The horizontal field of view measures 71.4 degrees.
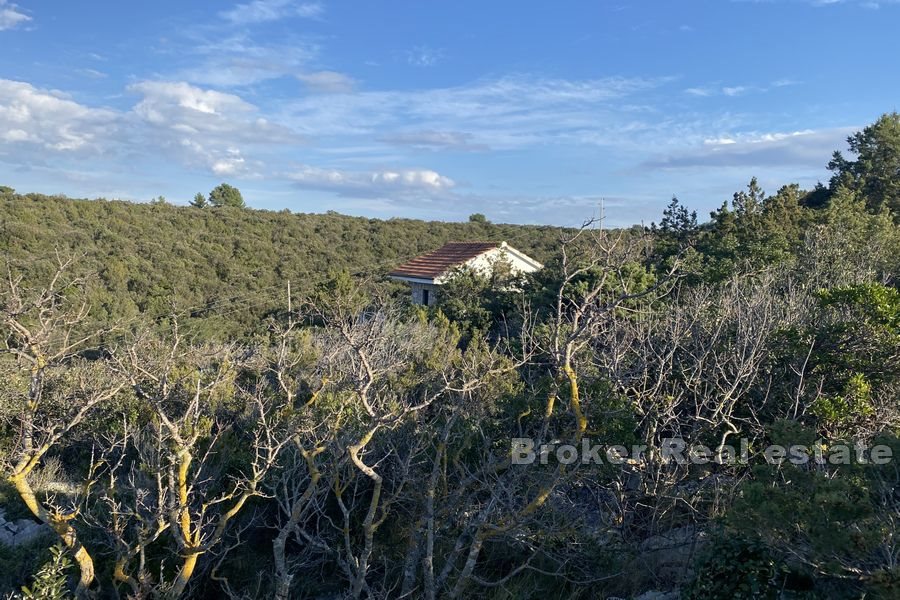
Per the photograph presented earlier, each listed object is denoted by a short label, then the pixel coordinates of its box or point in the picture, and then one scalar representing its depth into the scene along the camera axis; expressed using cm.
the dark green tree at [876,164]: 2355
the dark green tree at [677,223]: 1875
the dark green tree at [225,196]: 4897
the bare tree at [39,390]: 540
